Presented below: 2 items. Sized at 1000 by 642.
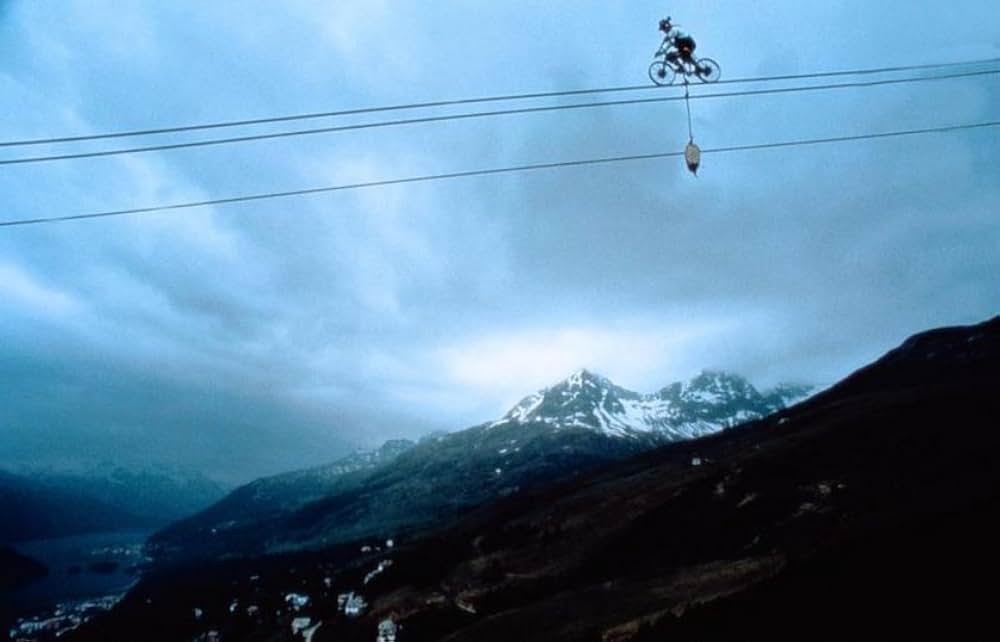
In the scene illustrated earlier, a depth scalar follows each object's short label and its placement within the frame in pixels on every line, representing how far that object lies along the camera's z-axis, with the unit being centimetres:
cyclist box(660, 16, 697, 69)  2214
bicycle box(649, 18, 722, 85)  2219
